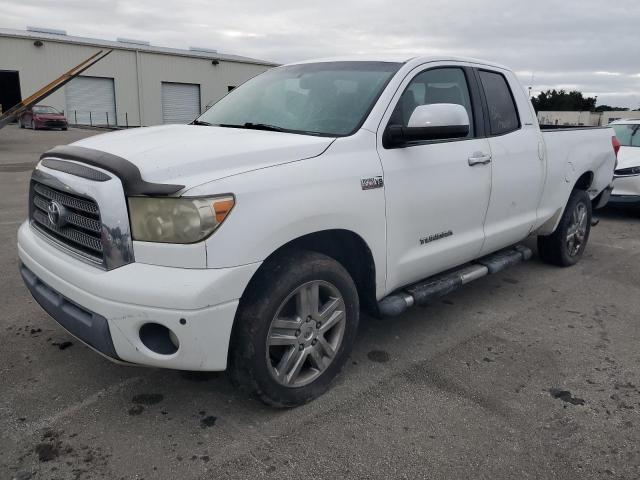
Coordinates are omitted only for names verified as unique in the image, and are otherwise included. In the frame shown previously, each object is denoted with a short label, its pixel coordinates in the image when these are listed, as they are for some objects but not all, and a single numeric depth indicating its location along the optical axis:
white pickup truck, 2.37
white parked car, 8.05
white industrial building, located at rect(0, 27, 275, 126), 33.56
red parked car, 27.33
